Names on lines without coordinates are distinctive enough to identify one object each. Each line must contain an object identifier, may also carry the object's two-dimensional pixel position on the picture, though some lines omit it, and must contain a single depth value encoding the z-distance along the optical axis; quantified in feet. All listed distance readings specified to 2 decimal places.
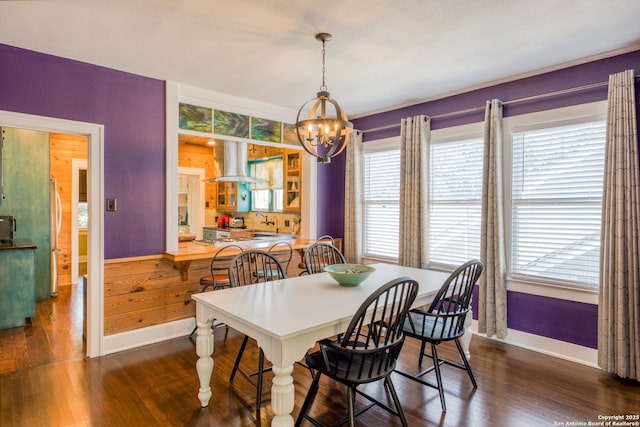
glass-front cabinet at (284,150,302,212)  19.52
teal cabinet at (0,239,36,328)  12.66
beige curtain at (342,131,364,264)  16.19
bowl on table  8.36
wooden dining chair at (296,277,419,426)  5.99
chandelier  8.20
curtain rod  10.01
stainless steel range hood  18.90
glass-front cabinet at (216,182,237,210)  23.89
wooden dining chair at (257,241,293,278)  13.92
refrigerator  16.59
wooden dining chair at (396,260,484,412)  7.77
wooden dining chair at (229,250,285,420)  7.75
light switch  10.80
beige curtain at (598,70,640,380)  9.04
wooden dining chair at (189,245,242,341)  11.71
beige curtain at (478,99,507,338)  11.44
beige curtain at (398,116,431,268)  13.62
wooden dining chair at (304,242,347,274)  10.82
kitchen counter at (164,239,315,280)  11.54
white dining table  5.63
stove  14.80
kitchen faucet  21.98
